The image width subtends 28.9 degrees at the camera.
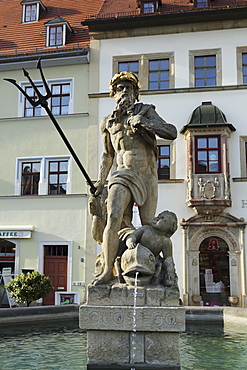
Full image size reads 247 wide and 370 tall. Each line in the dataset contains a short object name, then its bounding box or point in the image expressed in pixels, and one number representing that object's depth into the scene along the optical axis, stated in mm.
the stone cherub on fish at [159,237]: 4632
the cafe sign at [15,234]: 18703
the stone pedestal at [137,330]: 4129
